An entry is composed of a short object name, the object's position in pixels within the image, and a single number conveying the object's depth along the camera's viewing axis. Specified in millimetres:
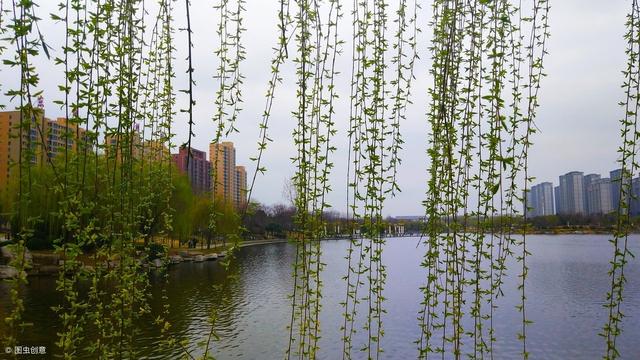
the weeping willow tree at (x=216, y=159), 1890
